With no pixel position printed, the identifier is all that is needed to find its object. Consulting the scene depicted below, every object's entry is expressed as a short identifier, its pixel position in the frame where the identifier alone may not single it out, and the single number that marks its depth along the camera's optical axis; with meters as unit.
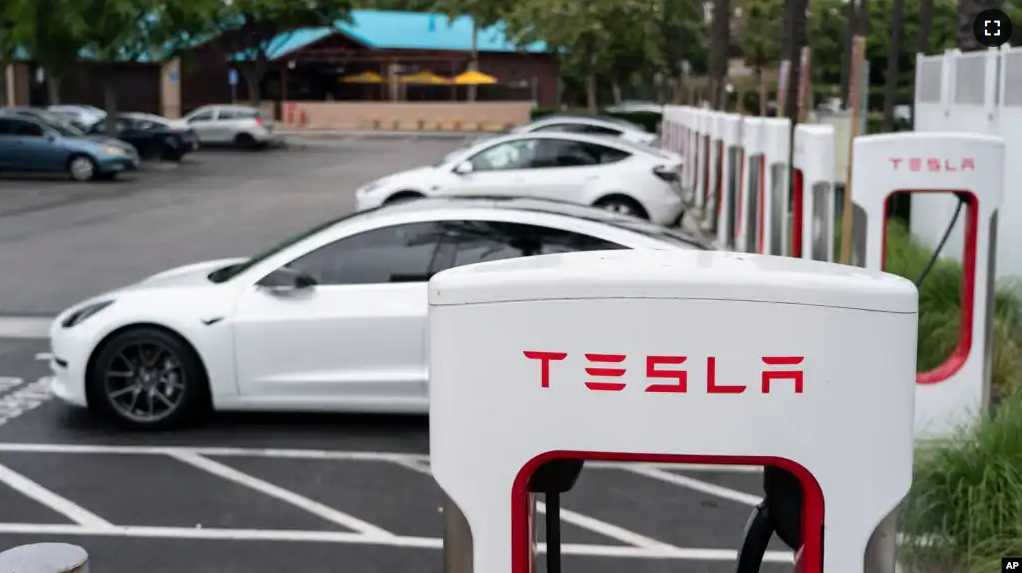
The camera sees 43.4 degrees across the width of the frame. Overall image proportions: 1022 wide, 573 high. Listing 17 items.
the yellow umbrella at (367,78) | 60.09
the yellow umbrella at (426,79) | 59.78
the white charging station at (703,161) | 19.62
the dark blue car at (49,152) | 29.28
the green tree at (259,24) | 44.78
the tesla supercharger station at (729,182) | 16.00
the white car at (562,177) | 17.34
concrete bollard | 3.51
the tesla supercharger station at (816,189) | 8.16
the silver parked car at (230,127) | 43.62
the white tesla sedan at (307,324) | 7.71
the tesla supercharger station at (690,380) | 2.37
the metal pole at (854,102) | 8.67
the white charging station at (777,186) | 11.48
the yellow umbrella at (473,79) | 57.81
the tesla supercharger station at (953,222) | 7.23
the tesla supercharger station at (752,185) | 13.42
